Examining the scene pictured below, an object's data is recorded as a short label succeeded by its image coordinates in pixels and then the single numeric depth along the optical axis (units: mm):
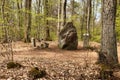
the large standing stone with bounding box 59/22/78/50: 10259
